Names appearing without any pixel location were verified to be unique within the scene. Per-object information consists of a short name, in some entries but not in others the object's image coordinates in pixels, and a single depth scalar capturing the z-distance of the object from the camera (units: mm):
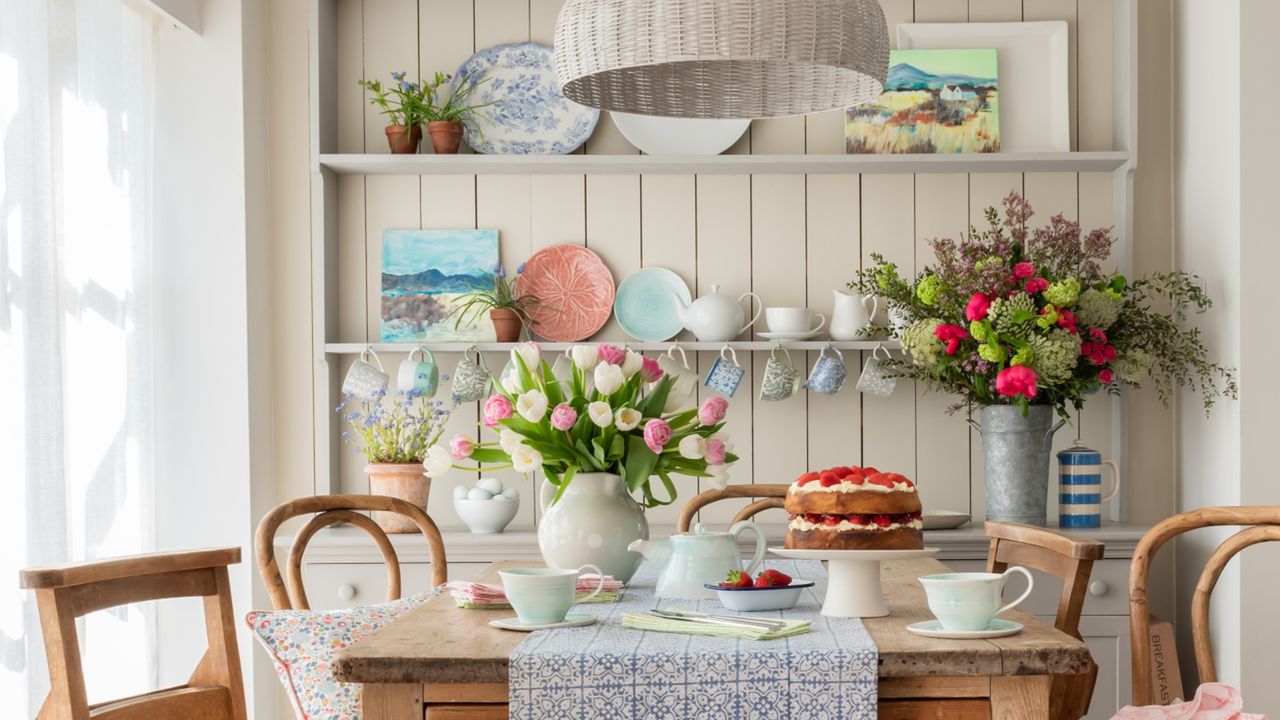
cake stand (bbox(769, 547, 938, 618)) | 1644
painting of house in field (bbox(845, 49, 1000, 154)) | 3238
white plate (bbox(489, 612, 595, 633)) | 1557
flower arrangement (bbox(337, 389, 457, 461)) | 3109
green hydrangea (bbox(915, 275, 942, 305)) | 2900
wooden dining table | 1394
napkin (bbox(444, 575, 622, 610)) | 1768
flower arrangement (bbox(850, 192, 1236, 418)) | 2828
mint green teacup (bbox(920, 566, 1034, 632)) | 1495
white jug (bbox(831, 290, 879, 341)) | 3188
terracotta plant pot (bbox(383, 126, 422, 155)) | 3193
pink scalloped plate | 3279
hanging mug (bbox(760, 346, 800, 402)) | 3156
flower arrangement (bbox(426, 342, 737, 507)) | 1920
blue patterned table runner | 1367
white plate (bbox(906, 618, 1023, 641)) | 1475
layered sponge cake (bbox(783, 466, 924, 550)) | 1600
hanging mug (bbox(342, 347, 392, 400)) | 3141
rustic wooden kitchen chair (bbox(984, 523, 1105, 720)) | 1898
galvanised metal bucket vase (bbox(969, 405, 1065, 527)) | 2986
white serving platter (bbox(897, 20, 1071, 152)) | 3273
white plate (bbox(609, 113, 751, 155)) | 3252
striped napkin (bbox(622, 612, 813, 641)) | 1480
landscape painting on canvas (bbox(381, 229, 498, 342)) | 3271
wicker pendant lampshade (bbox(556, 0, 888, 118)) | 1578
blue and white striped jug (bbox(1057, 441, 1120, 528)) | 3049
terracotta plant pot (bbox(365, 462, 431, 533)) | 3049
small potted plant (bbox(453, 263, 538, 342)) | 3197
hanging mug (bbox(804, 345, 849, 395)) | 3141
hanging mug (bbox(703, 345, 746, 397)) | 3111
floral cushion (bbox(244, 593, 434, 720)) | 1663
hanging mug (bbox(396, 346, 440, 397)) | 3137
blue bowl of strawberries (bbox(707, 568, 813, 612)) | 1697
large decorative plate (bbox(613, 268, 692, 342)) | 3279
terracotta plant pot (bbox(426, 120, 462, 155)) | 3168
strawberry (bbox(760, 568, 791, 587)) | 1729
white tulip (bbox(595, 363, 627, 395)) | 1924
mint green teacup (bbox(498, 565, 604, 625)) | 1560
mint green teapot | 1867
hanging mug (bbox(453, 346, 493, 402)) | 3123
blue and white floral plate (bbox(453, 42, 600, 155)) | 3268
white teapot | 3164
